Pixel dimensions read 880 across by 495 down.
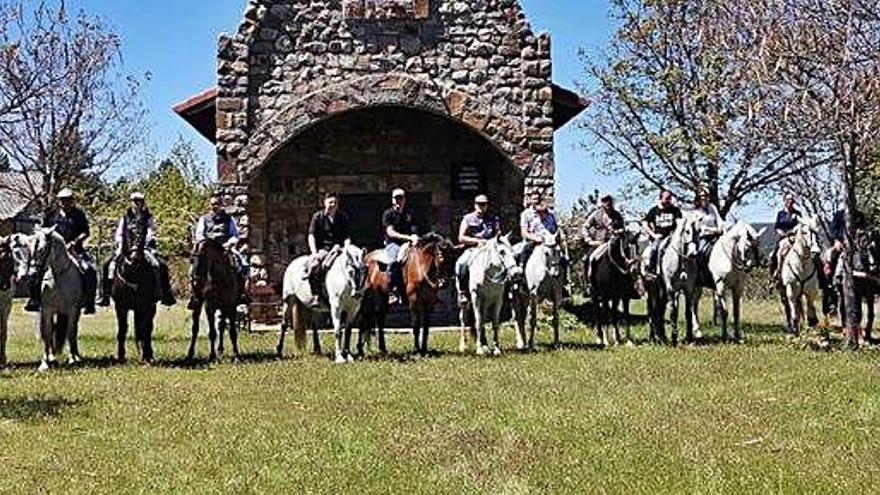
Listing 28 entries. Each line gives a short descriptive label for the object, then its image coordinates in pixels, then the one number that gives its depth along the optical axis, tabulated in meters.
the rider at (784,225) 17.25
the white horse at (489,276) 14.88
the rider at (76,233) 14.80
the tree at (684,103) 20.75
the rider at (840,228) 15.51
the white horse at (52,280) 13.66
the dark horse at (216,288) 14.62
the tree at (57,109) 24.62
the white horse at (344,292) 14.31
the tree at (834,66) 13.62
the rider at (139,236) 14.44
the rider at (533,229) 16.17
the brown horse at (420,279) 14.91
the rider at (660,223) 16.58
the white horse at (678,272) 16.14
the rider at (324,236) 14.72
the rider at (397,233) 15.22
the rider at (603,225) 16.25
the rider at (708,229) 16.83
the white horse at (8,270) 13.27
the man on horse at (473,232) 15.47
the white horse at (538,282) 15.95
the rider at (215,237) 14.61
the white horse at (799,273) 16.30
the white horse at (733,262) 16.45
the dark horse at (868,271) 16.69
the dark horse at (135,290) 14.43
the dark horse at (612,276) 16.00
